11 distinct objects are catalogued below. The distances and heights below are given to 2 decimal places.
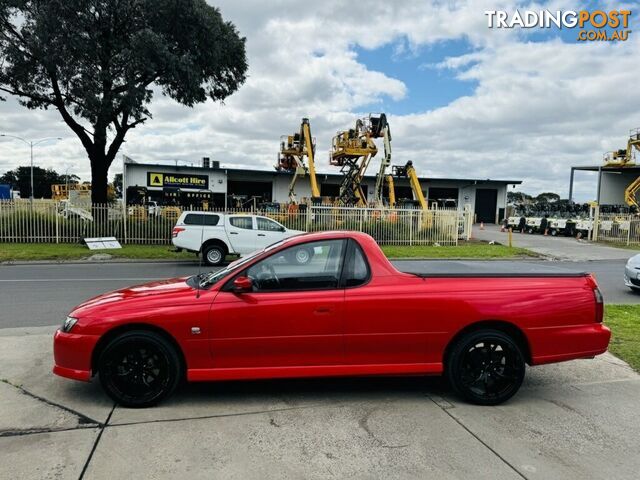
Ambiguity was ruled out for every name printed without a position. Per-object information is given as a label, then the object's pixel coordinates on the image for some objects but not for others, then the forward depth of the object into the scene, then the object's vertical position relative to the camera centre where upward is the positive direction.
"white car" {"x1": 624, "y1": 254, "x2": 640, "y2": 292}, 10.53 -1.38
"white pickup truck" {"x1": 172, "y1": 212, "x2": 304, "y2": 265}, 15.75 -1.19
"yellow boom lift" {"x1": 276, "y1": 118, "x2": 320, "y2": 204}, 33.09 +3.49
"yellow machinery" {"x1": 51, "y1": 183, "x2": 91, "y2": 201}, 37.16 +0.35
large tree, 17.36 +5.37
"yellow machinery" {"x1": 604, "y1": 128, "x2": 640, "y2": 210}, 46.12 +5.02
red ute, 4.11 -1.08
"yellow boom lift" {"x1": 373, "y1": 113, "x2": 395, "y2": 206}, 29.38 +3.72
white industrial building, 41.75 +1.43
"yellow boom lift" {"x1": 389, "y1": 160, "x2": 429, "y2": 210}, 29.16 +1.42
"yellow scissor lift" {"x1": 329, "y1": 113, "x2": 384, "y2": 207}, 30.16 +3.31
